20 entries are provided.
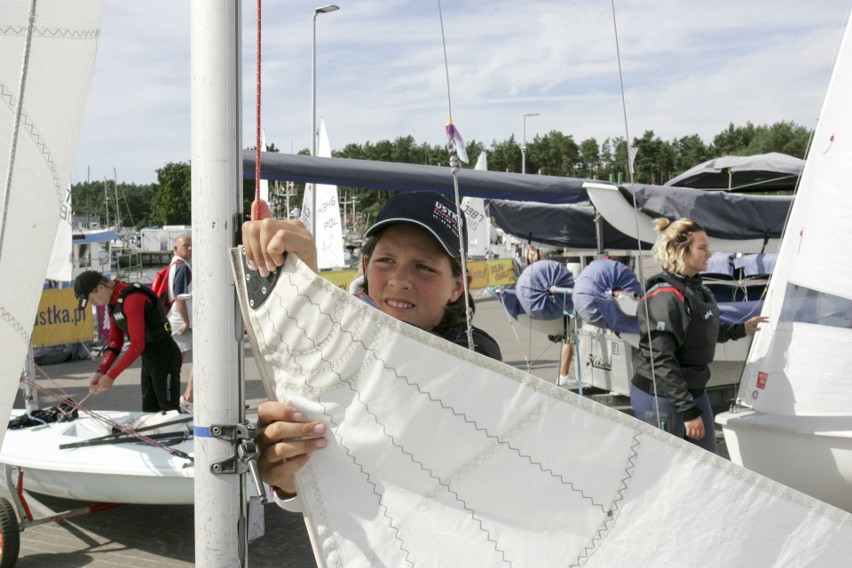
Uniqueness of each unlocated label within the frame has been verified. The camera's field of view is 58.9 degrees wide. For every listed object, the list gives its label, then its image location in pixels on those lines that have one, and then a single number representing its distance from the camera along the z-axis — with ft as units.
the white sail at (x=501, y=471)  3.74
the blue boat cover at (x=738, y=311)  22.81
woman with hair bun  13.25
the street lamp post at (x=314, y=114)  42.37
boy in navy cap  5.77
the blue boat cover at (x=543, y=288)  25.52
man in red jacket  19.51
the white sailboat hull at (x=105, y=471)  14.96
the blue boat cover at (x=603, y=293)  22.89
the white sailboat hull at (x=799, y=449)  13.23
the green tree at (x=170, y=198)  211.20
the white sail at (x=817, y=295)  12.72
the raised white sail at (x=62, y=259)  30.09
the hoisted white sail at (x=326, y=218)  53.42
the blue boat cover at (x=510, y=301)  26.96
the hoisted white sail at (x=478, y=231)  63.46
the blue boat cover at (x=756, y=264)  30.99
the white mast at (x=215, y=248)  4.13
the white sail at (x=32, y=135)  5.51
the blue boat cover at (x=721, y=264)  31.94
